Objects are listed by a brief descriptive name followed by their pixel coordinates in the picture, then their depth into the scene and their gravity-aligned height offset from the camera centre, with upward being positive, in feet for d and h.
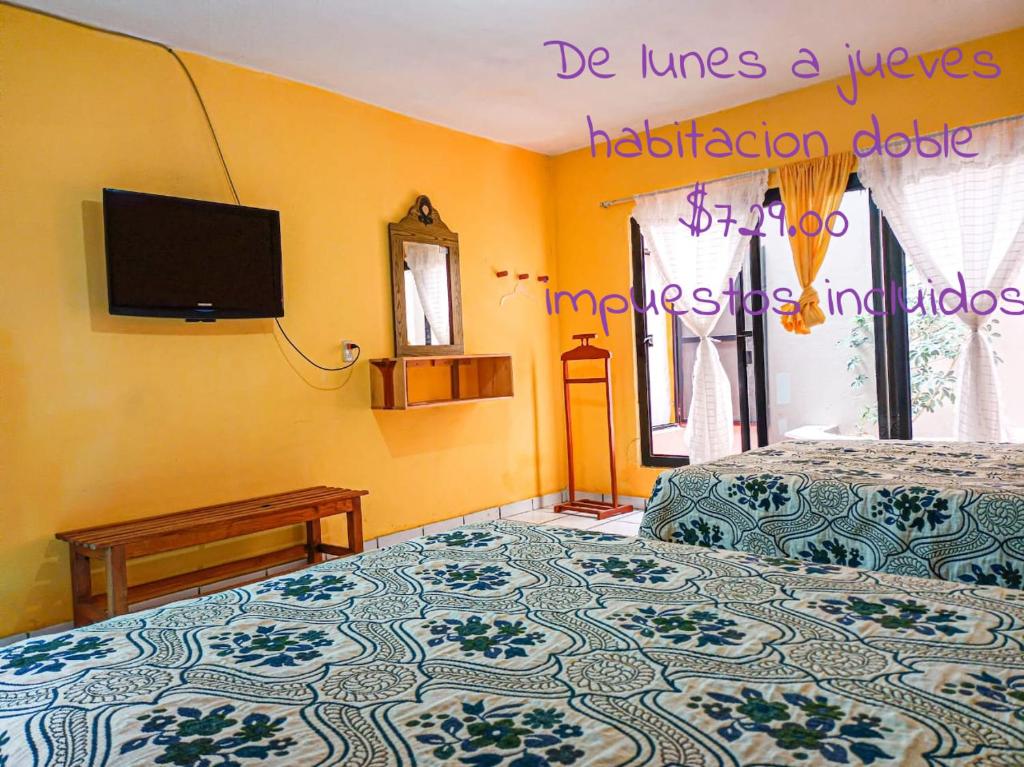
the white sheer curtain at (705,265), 15.37 +2.09
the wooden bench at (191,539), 9.42 -1.94
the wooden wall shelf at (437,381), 13.73 -0.03
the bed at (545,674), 3.07 -1.47
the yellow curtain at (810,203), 13.97 +2.92
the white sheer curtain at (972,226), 12.40 +2.14
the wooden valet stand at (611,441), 16.58 -1.54
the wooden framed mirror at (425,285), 14.55 +1.86
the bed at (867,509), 7.14 -1.54
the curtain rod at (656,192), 12.57 +3.74
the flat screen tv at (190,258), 10.36 +1.92
